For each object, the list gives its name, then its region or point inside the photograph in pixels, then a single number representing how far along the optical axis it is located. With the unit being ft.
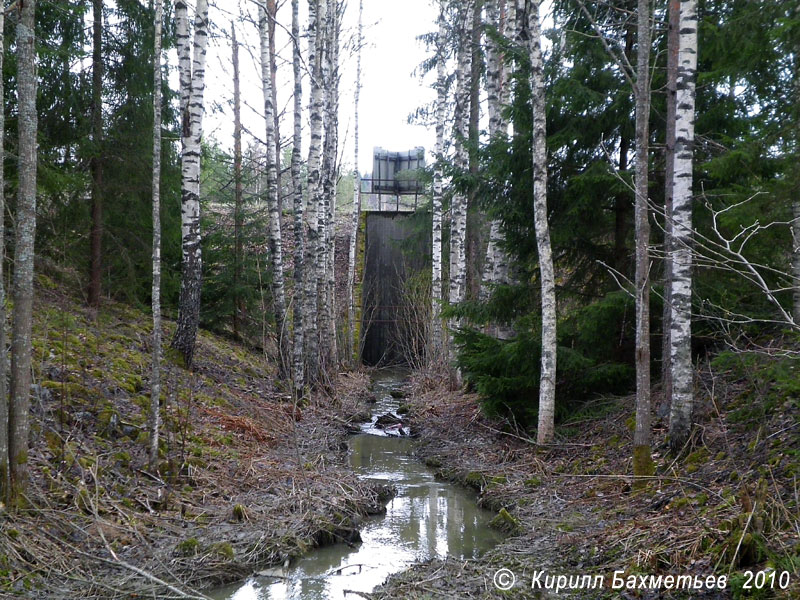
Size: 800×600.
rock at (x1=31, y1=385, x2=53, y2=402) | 22.47
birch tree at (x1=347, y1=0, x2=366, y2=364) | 64.13
